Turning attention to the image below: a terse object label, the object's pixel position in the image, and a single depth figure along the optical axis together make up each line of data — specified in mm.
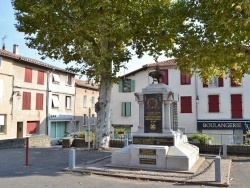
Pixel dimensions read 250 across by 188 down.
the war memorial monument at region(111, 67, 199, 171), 10328
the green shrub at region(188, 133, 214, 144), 15938
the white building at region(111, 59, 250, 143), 28578
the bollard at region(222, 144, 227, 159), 13789
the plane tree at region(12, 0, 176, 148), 14273
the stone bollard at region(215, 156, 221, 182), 8508
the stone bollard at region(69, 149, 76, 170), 10344
